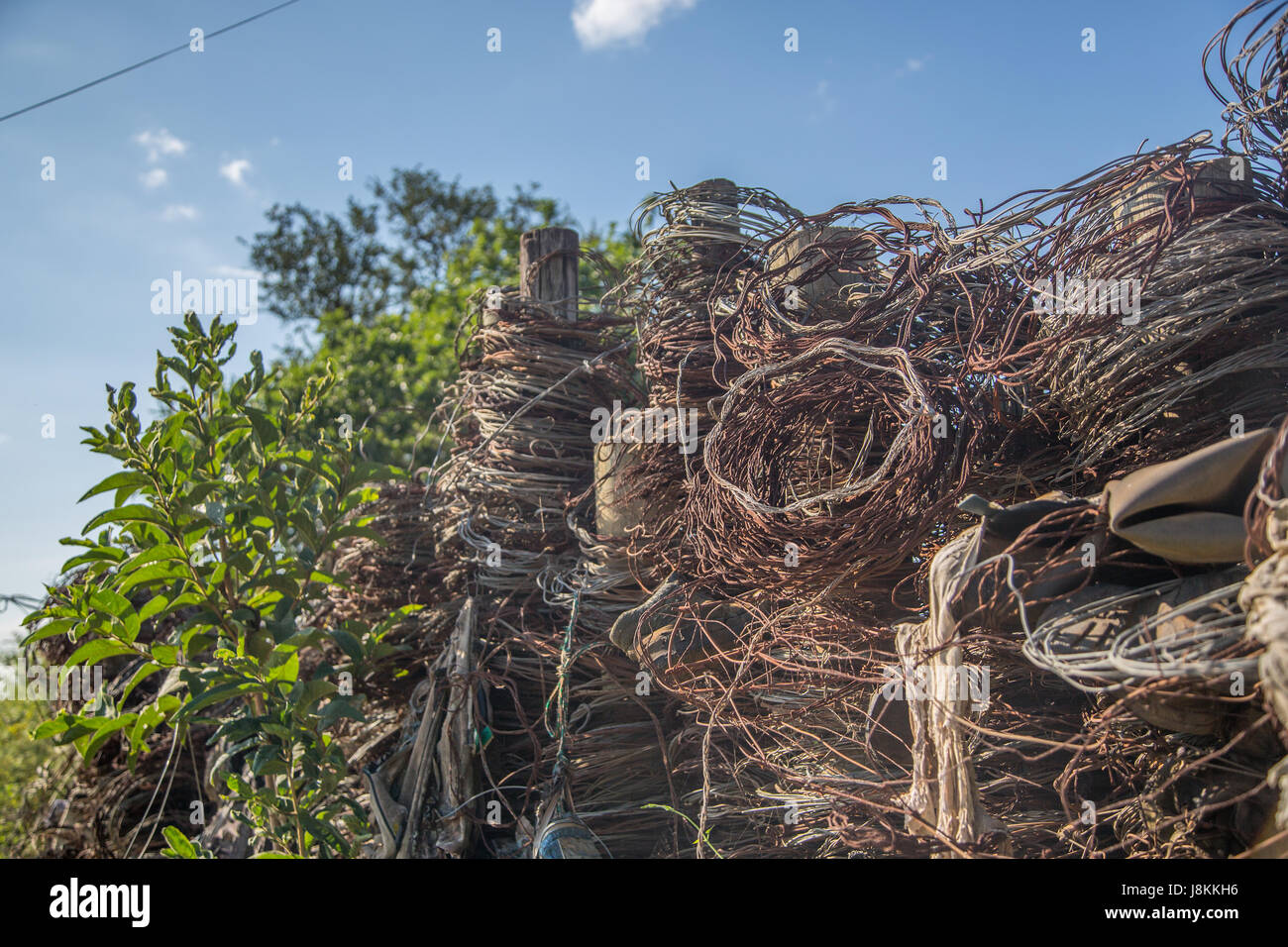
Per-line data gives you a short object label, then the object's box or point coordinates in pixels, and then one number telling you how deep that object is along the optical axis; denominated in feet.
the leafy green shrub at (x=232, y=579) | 8.84
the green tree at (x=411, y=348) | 23.76
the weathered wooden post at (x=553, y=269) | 12.09
